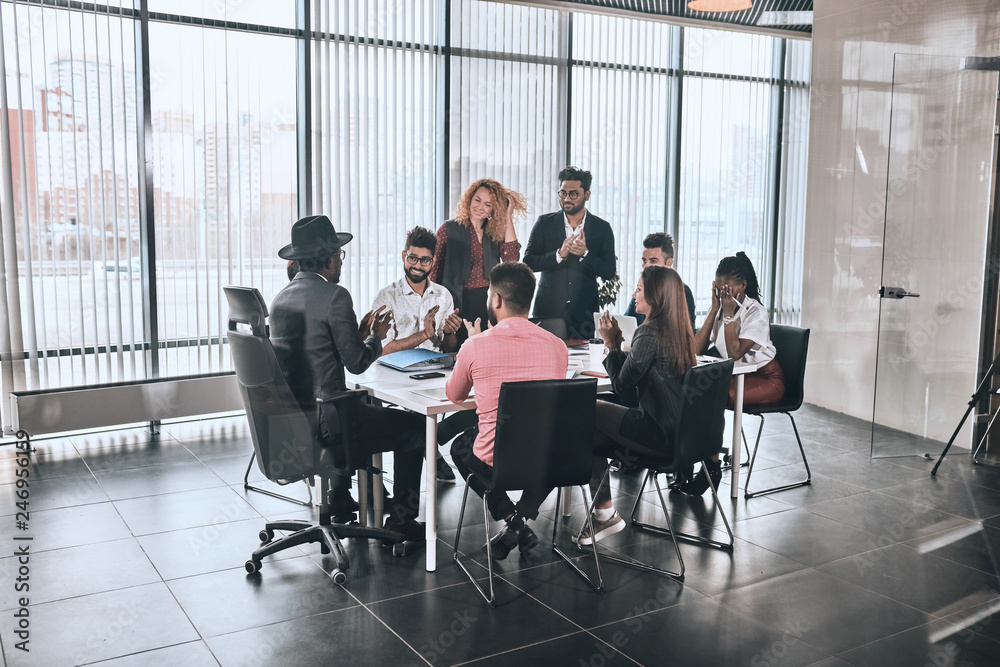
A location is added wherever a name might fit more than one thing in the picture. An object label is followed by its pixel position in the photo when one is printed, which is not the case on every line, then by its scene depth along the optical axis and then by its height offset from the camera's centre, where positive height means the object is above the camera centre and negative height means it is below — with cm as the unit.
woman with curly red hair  550 -6
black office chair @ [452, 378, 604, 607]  338 -79
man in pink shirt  357 -52
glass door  591 -3
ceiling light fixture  501 +133
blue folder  440 -64
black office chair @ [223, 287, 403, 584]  357 -83
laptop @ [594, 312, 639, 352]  452 -48
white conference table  371 -72
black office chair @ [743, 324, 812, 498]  518 -80
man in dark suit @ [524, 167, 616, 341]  574 -15
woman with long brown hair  384 -57
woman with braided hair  504 -51
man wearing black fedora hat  379 -46
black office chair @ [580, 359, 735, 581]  383 -85
